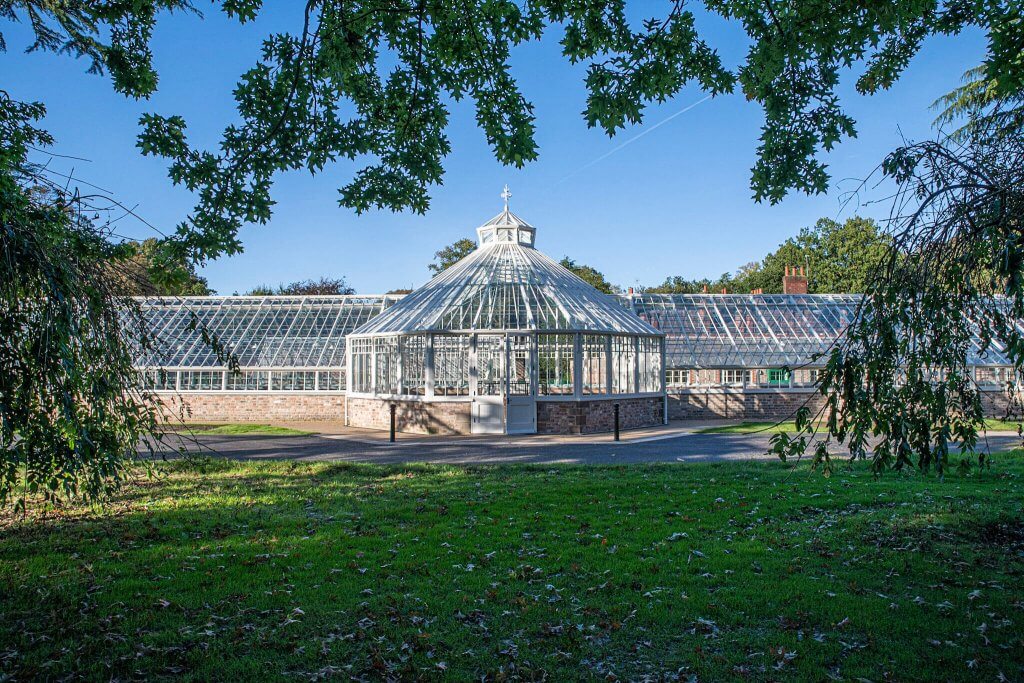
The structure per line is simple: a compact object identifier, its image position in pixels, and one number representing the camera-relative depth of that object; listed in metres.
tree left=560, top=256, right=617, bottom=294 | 48.66
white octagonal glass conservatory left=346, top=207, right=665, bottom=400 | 20.30
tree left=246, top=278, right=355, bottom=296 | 50.12
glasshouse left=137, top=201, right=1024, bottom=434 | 20.27
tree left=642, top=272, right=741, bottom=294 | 61.69
